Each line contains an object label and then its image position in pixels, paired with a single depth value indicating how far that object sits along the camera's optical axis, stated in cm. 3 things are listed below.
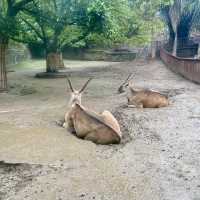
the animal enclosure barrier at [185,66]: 1114
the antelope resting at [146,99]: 726
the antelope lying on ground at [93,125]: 481
